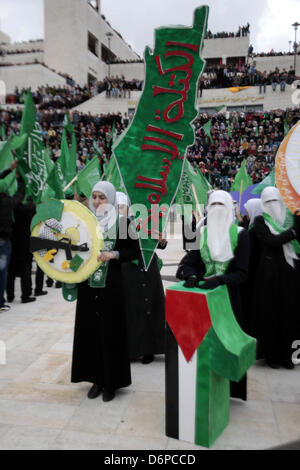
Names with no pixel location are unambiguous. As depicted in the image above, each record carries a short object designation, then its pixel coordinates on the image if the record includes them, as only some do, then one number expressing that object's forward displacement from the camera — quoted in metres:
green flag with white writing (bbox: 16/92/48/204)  5.27
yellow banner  28.73
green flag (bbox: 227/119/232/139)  24.80
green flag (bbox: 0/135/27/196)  5.02
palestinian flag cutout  2.47
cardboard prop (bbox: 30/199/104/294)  2.98
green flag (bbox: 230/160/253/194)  7.29
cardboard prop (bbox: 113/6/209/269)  2.88
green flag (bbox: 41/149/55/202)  5.44
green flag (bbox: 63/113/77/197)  6.79
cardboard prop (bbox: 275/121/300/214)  3.20
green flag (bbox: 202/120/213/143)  14.71
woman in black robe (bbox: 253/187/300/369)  3.87
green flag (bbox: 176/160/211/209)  6.50
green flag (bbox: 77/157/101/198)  6.44
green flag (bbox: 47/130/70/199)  6.89
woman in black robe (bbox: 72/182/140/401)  3.14
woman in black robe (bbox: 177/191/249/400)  2.76
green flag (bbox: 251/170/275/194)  6.44
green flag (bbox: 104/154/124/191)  6.07
